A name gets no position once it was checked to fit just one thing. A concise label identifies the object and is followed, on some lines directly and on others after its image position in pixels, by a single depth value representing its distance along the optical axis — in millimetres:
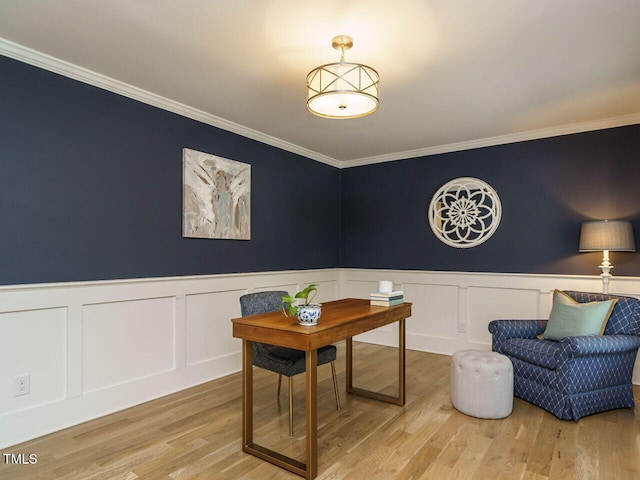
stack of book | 3006
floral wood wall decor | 4434
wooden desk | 2105
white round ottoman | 2850
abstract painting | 3494
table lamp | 3385
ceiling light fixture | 2188
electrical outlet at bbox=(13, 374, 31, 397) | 2488
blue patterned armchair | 2807
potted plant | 2223
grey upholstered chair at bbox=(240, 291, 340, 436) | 2645
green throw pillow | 3121
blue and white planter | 2221
